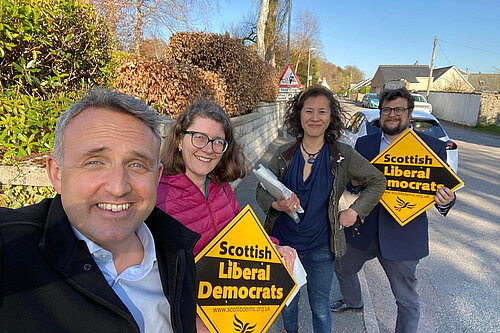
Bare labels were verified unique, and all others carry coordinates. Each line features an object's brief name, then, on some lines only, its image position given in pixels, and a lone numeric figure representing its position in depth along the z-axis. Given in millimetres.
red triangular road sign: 10523
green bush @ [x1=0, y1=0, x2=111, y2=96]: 2514
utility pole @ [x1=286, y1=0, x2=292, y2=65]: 19094
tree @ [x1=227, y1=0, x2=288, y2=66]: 13766
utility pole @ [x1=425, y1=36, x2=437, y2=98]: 35688
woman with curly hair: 2209
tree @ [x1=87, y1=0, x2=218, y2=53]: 9881
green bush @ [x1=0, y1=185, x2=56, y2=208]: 2480
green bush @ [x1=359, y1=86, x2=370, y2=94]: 58562
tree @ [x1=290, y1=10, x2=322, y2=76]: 39531
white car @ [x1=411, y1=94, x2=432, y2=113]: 21380
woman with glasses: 1688
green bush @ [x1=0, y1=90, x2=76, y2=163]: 2443
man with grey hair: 814
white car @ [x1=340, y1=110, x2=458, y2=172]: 5887
